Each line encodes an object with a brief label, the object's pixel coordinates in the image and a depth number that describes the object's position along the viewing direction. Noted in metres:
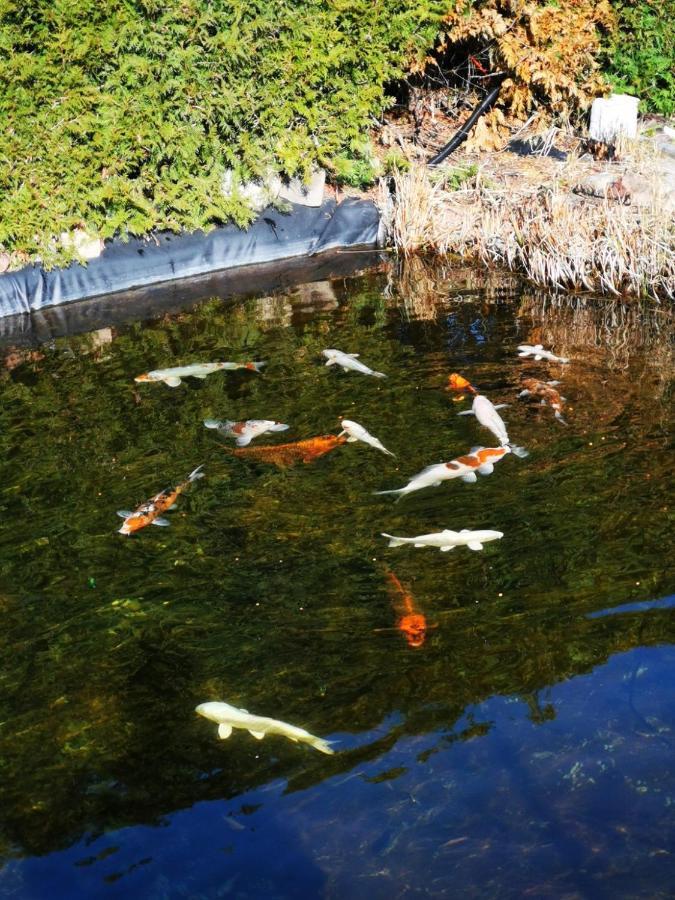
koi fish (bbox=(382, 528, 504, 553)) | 5.83
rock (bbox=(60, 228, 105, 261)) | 11.16
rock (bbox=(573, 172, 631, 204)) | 11.09
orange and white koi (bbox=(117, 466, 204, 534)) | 6.34
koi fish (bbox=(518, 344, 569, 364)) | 8.49
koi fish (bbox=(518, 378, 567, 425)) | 7.54
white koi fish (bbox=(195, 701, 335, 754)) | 4.64
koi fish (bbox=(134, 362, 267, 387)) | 8.52
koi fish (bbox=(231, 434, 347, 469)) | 7.10
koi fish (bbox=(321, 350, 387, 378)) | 8.52
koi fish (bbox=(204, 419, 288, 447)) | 7.38
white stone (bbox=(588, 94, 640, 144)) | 13.21
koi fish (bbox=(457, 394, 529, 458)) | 6.88
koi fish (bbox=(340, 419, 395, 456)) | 7.04
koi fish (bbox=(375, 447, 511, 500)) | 6.50
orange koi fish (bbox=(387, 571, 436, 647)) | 5.26
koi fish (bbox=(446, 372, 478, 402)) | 8.00
